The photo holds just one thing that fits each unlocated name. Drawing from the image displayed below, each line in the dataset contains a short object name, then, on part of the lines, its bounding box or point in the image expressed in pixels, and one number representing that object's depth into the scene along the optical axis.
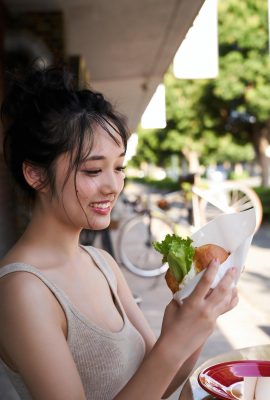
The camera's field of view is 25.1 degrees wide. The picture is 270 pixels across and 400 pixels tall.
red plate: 1.31
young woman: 1.21
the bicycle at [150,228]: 8.06
